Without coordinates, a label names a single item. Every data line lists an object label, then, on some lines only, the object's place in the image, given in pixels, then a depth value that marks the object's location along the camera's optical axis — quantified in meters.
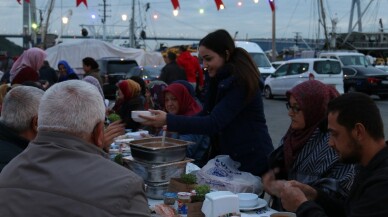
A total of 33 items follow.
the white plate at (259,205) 3.09
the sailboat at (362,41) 42.44
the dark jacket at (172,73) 12.18
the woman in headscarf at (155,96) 7.24
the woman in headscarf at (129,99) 7.11
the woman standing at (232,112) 3.56
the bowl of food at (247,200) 3.12
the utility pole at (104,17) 55.32
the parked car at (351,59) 22.81
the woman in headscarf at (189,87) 5.54
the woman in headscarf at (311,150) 3.07
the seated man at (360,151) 2.15
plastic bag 3.43
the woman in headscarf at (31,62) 7.12
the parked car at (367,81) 18.70
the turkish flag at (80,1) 10.48
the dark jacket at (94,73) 10.33
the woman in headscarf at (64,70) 11.09
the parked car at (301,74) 18.05
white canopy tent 22.38
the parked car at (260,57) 22.50
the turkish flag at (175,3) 10.12
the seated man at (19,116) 3.06
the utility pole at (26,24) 27.86
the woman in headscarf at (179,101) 5.31
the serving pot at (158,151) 3.23
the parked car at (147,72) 17.95
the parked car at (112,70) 19.52
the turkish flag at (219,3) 9.74
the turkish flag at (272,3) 16.03
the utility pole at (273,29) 35.56
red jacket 12.97
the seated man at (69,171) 1.80
